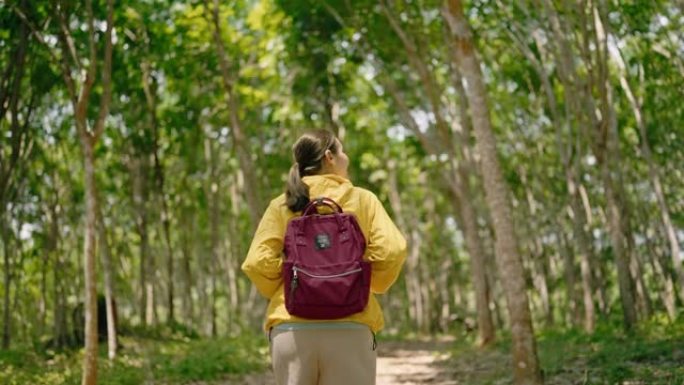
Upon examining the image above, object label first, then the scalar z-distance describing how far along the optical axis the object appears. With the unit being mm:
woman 2727
